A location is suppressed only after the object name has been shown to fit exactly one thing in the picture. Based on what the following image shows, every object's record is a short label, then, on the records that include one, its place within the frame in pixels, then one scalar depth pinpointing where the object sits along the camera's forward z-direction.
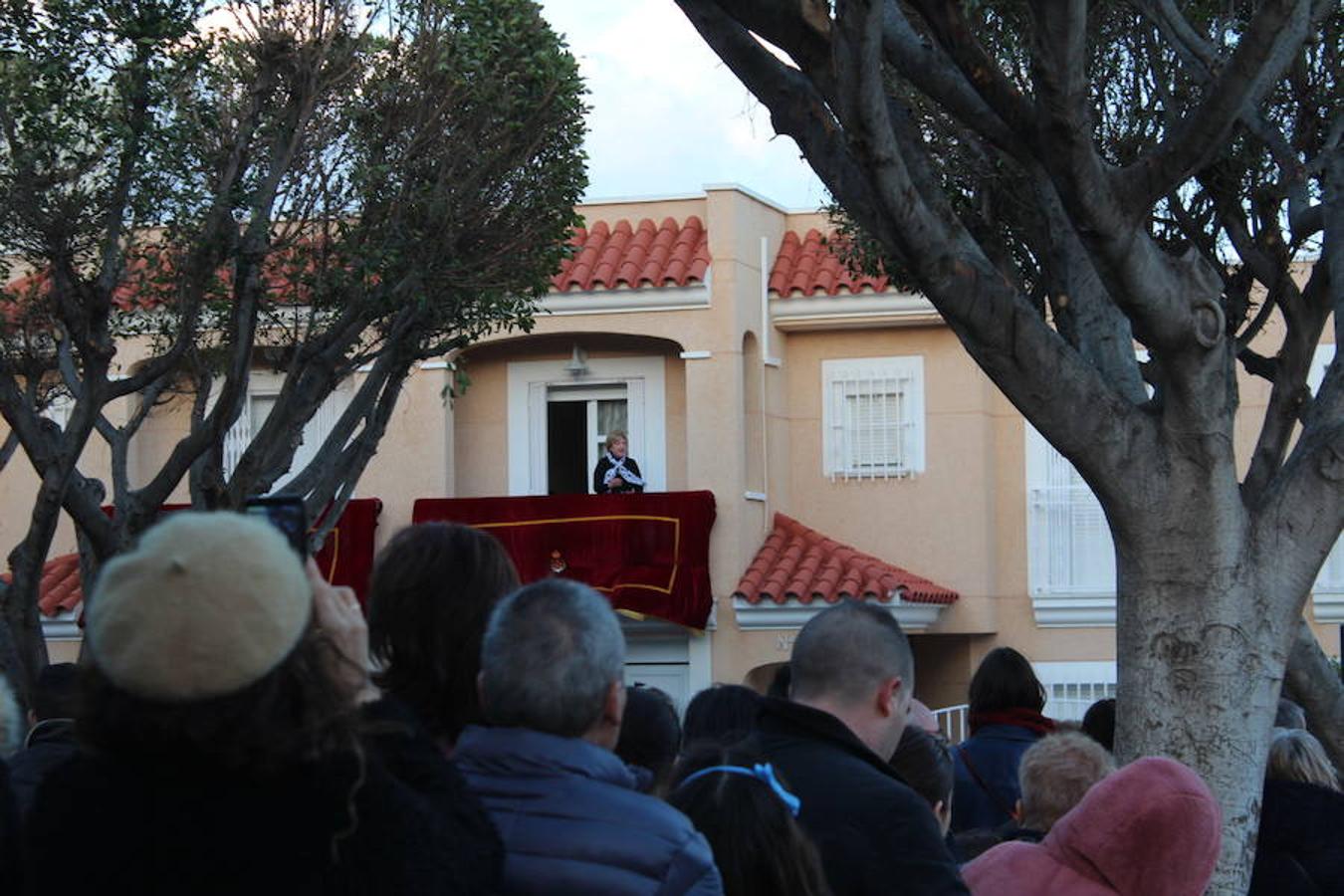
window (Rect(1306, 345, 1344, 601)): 34.81
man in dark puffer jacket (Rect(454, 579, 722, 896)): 5.94
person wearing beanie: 4.88
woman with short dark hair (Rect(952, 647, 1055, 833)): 13.04
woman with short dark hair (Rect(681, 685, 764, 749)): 8.97
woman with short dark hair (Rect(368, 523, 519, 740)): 6.50
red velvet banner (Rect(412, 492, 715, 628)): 35.57
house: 35.99
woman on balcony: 36.55
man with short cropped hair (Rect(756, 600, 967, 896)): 7.06
